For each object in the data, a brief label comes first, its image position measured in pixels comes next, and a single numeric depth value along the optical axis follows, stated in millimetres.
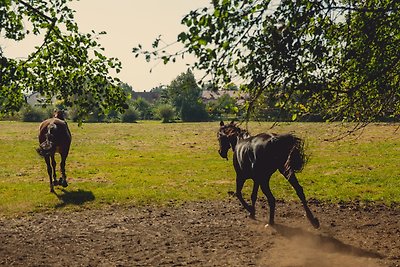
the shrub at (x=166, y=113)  80000
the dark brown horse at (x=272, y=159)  10539
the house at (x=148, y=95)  166588
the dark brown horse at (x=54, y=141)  15125
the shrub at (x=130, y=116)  79812
